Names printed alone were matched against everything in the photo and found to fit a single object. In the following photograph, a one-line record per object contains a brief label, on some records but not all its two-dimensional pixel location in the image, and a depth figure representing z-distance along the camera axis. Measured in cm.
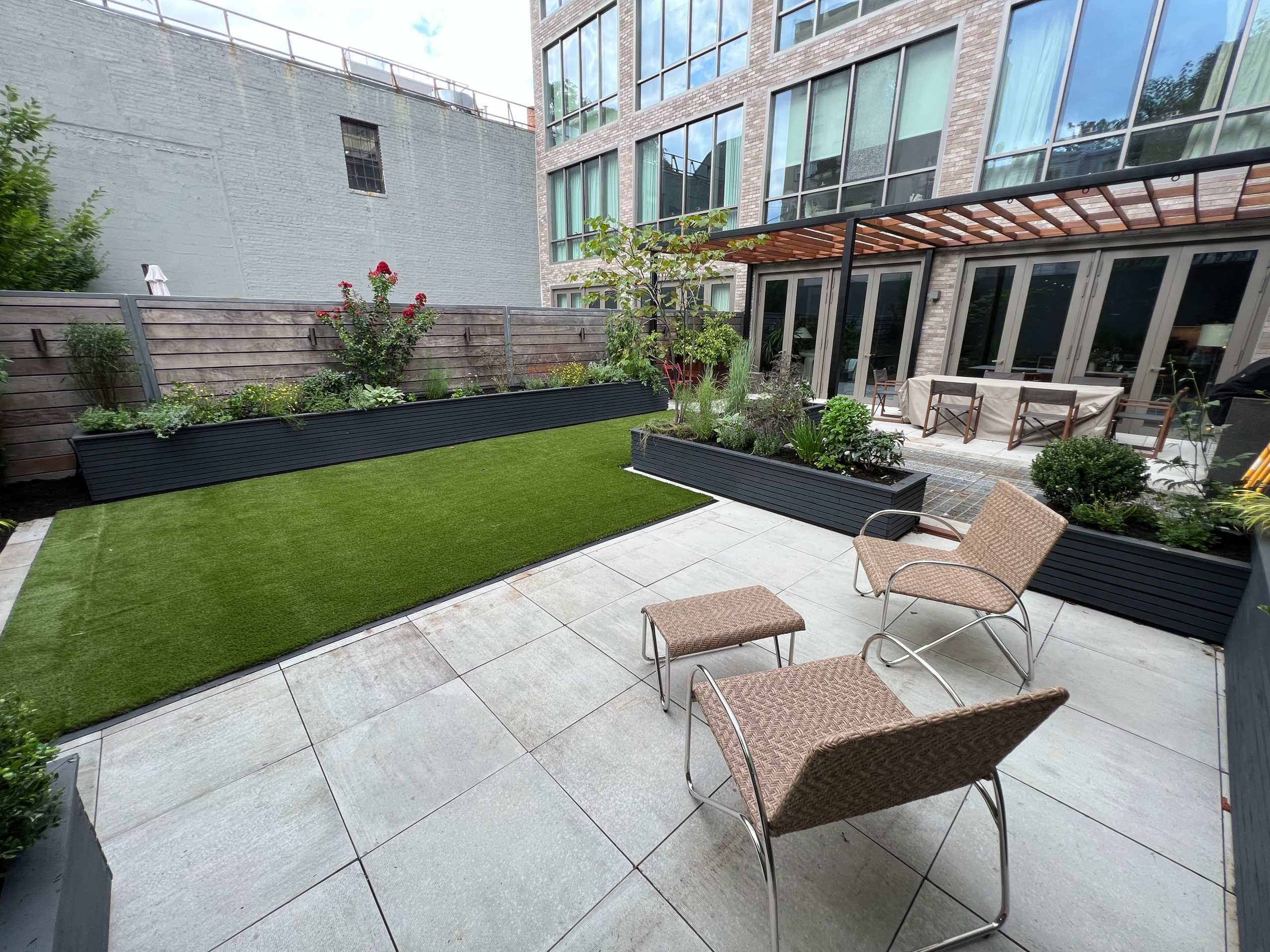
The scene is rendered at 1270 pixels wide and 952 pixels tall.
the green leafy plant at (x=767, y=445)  458
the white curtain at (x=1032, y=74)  631
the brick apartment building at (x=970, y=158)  565
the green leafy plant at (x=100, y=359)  478
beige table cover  577
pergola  440
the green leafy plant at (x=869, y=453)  400
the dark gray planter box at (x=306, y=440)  480
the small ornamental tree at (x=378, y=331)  626
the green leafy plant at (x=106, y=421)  471
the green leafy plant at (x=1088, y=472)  304
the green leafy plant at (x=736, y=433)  484
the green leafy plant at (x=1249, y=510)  221
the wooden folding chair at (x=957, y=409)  650
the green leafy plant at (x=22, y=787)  106
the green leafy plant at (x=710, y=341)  686
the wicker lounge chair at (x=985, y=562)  237
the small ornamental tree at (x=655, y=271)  602
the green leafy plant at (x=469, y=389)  723
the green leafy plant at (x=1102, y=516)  290
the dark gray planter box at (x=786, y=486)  378
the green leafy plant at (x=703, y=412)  516
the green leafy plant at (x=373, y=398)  620
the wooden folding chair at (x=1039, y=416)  585
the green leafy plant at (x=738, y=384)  528
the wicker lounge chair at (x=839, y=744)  111
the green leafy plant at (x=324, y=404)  598
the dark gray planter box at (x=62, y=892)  99
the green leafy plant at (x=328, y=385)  605
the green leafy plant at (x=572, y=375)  834
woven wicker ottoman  206
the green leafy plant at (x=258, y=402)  558
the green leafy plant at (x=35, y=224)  602
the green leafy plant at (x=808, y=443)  426
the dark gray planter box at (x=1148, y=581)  255
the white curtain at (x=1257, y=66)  523
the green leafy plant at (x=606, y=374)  873
